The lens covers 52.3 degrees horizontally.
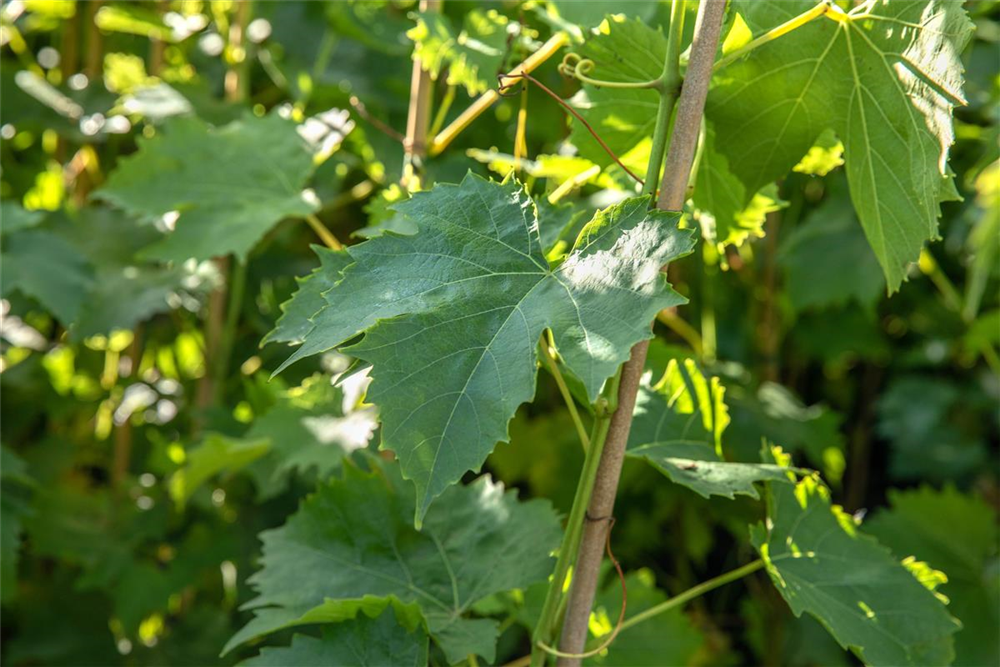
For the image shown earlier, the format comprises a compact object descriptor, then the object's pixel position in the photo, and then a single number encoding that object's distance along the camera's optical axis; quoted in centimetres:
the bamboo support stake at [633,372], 72
